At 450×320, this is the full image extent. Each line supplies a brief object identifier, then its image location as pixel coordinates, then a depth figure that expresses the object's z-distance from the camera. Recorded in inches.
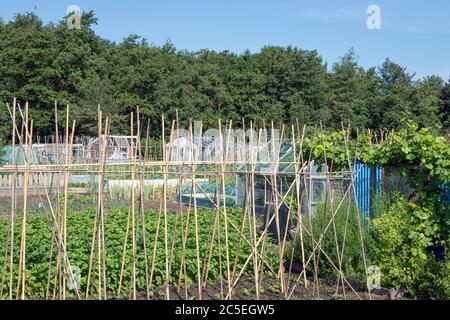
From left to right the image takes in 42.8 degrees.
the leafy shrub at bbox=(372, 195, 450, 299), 271.7
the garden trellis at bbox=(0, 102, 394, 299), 237.6
